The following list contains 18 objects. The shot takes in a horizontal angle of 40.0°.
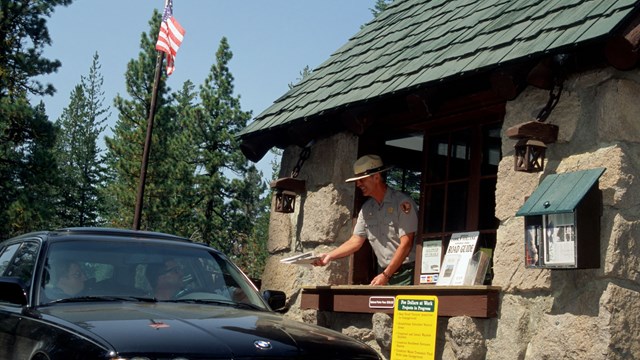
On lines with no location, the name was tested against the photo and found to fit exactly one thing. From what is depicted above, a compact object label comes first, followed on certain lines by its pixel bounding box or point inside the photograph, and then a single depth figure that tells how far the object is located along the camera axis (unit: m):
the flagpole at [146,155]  23.77
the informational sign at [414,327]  6.43
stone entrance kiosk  5.32
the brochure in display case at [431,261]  7.16
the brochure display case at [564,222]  5.25
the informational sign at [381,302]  6.93
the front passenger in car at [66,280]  4.64
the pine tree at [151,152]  34.91
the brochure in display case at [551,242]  5.33
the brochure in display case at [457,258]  6.62
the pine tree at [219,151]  38.06
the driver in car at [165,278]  4.89
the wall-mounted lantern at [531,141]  5.66
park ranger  7.52
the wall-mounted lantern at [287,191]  8.40
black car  3.77
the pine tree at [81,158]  47.22
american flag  19.75
